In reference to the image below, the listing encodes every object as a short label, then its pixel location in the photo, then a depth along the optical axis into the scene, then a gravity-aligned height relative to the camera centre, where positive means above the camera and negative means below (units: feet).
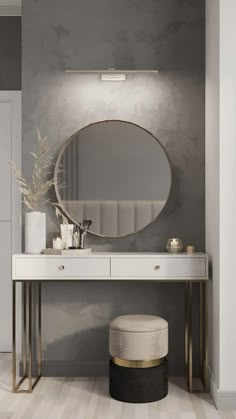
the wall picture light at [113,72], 12.20 +2.89
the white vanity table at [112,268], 11.39 -1.39
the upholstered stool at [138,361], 10.78 -3.16
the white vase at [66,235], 12.18 -0.74
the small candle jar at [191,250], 11.87 -1.04
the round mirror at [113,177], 12.58 +0.57
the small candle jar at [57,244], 12.07 -0.93
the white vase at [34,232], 11.86 -0.67
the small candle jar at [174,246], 11.98 -0.96
